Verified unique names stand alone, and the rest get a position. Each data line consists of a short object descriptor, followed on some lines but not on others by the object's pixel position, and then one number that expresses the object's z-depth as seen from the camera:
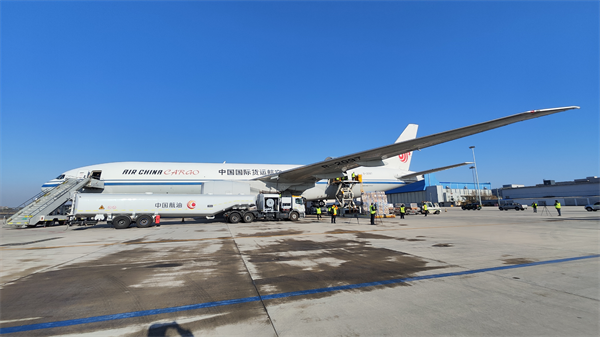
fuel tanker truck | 18.42
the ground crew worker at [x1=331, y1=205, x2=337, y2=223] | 20.45
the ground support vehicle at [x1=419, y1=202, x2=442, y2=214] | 34.19
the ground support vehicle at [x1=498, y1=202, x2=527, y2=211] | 38.11
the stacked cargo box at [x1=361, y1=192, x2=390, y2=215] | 28.19
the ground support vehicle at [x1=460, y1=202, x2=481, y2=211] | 44.62
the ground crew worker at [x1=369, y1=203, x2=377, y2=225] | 18.39
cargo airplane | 20.97
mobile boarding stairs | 20.47
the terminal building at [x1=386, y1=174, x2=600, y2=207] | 57.04
